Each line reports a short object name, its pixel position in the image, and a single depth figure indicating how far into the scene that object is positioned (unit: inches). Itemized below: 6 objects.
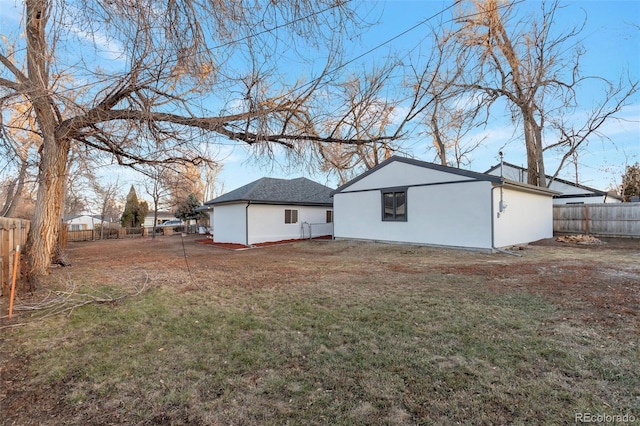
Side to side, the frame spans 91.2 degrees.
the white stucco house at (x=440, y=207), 411.8
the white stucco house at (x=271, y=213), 601.9
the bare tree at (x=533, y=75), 510.6
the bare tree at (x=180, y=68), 141.9
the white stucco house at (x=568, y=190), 759.1
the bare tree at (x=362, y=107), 186.2
